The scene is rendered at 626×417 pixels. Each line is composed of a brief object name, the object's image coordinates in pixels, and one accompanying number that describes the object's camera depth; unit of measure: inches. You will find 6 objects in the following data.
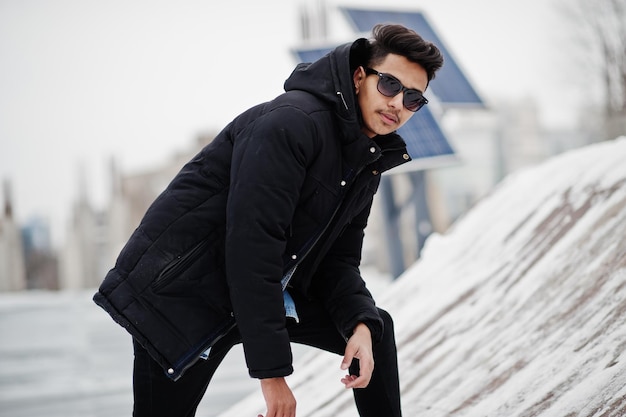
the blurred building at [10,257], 1843.0
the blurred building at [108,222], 2477.9
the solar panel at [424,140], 463.5
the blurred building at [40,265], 3390.7
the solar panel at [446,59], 514.3
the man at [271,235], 87.2
